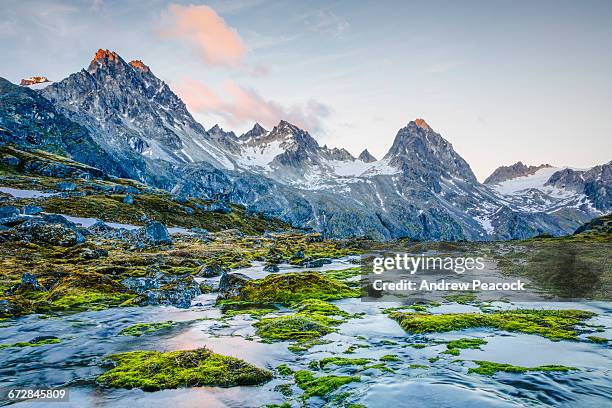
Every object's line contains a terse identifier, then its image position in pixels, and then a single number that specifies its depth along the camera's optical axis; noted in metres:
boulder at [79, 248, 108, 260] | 58.65
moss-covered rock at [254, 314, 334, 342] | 25.64
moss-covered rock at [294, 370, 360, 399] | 16.64
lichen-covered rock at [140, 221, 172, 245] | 85.69
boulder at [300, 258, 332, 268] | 74.56
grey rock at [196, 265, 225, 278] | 53.56
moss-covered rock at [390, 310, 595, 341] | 25.86
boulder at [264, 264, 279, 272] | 62.39
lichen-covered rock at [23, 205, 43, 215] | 82.12
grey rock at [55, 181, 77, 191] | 133.38
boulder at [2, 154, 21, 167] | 158.25
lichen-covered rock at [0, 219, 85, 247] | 65.19
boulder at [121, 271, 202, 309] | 36.16
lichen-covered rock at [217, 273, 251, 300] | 39.84
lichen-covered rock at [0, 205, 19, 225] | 69.19
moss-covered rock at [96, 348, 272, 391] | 17.44
